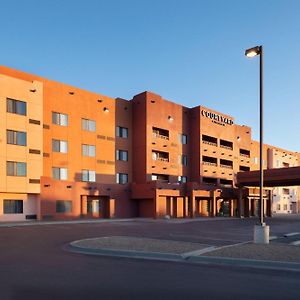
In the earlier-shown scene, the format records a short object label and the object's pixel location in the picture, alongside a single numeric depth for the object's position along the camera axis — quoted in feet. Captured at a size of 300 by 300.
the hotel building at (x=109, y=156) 125.29
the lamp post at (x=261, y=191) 52.54
